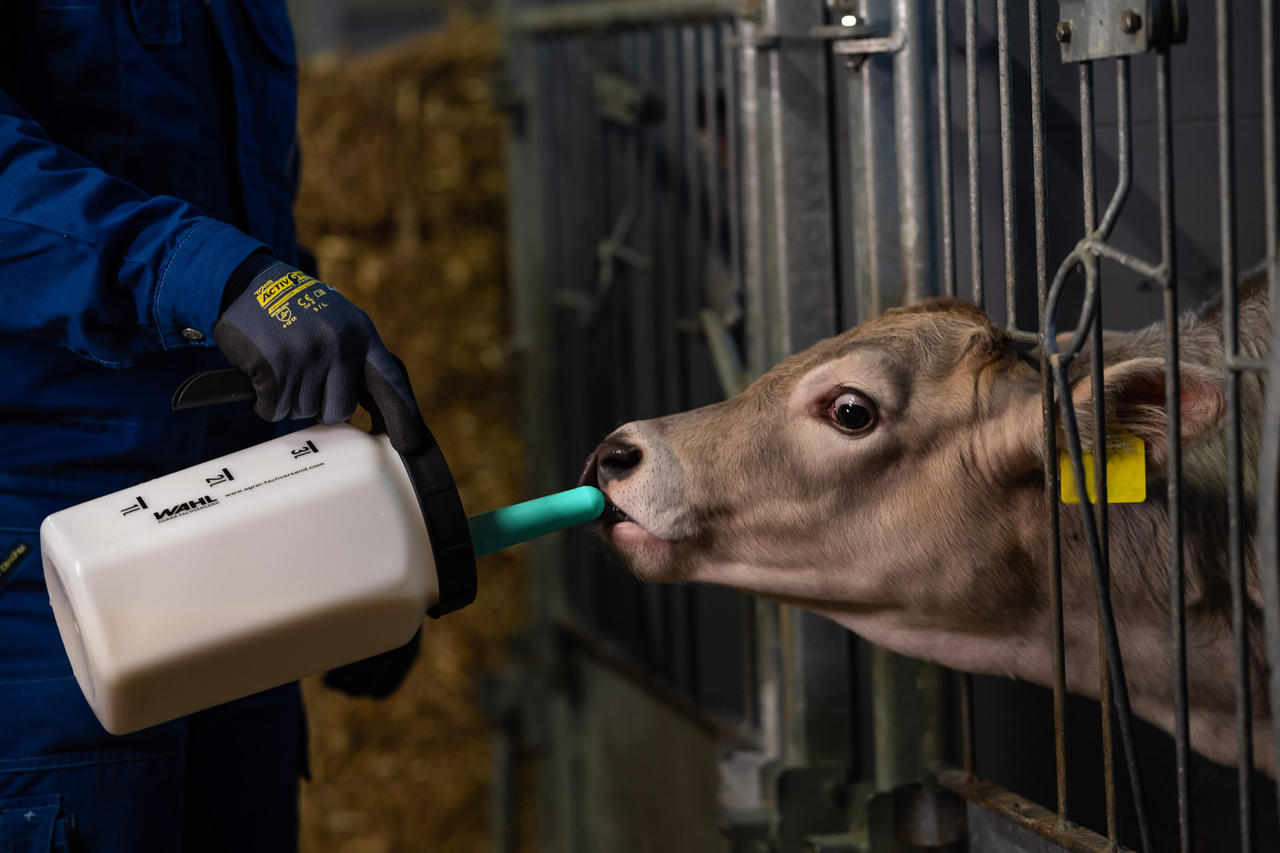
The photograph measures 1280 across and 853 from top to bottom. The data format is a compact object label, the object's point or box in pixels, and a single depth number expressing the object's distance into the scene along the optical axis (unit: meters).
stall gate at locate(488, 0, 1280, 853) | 1.38
